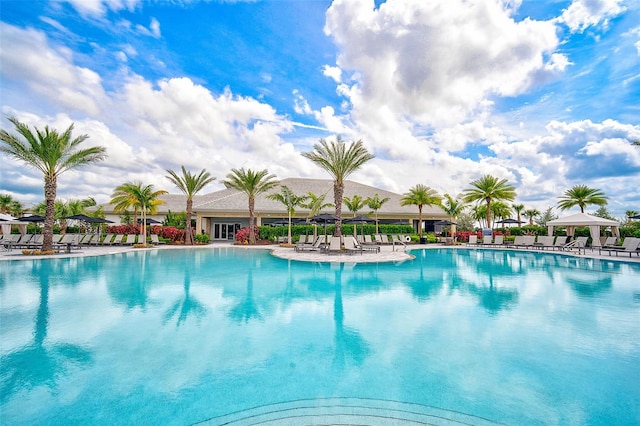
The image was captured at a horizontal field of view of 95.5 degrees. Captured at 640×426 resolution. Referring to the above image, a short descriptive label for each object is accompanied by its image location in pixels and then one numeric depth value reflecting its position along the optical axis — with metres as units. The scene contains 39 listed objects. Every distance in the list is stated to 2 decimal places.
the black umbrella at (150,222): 29.74
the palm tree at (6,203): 39.53
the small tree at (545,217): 49.47
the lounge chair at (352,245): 20.67
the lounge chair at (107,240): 25.98
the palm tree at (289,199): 28.74
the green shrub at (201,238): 30.11
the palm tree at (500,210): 42.19
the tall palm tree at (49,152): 18.50
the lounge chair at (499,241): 27.69
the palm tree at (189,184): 28.95
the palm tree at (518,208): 47.09
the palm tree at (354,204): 31.77
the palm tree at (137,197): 27.27
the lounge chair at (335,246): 20.71
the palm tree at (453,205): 35.16
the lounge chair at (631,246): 18.69
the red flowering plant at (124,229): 29.95
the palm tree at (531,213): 47.74
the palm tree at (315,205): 30.22
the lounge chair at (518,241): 25.70
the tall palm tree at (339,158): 21.61
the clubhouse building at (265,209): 33.12
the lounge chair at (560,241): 25.62
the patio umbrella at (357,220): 23.44
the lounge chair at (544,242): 23.98
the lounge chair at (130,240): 26.91
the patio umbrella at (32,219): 23.06
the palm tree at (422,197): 33.81
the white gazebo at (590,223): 21.78
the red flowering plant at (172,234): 29.95
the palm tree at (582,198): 31.66
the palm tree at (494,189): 33.91
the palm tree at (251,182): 28.73
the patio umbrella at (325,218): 21.09
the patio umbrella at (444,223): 31.06
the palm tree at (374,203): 32.58
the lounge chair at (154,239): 28.06
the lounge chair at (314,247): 22.29
